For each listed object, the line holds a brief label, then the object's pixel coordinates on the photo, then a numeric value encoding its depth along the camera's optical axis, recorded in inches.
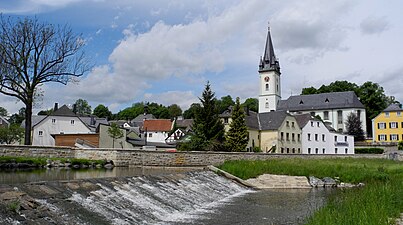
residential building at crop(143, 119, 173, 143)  3469.5
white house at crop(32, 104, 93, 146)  2209.6
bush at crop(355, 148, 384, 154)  2596.5
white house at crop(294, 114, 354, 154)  2642.7
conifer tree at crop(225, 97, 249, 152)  1920.5
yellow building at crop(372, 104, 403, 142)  3245.6
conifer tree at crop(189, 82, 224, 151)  1819.6
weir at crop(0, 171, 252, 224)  412.8
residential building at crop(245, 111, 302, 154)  2372.0
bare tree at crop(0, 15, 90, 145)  1314.0
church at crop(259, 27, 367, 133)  3722.9
